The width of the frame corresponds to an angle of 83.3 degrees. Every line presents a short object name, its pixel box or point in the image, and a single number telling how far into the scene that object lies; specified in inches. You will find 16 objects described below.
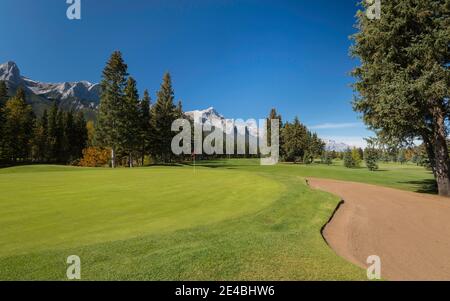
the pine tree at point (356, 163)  3037.4
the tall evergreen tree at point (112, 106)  1843.0
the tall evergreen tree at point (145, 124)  2176.4
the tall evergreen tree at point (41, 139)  2662.4
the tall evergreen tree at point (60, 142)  2942.9
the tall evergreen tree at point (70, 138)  3011.8
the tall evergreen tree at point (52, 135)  2787.9
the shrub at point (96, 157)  2490.2
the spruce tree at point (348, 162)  2915.8
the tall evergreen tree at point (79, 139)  3105.3
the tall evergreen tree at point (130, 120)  1876.4
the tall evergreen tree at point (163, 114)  2331.4
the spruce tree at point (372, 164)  2287.9
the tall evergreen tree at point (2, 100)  2157.7
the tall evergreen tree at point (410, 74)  645.9
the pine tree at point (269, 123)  3294.8
